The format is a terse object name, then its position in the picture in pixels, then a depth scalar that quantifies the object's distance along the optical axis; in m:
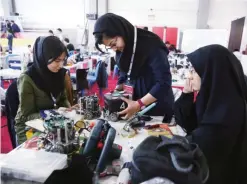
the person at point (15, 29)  7.79
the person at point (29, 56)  4.07
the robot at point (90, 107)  1.38
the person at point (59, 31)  7.81
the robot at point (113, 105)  1.32
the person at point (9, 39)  5.73
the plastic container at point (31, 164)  0.76
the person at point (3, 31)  7.14
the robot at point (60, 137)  0.93
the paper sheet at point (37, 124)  1.16
